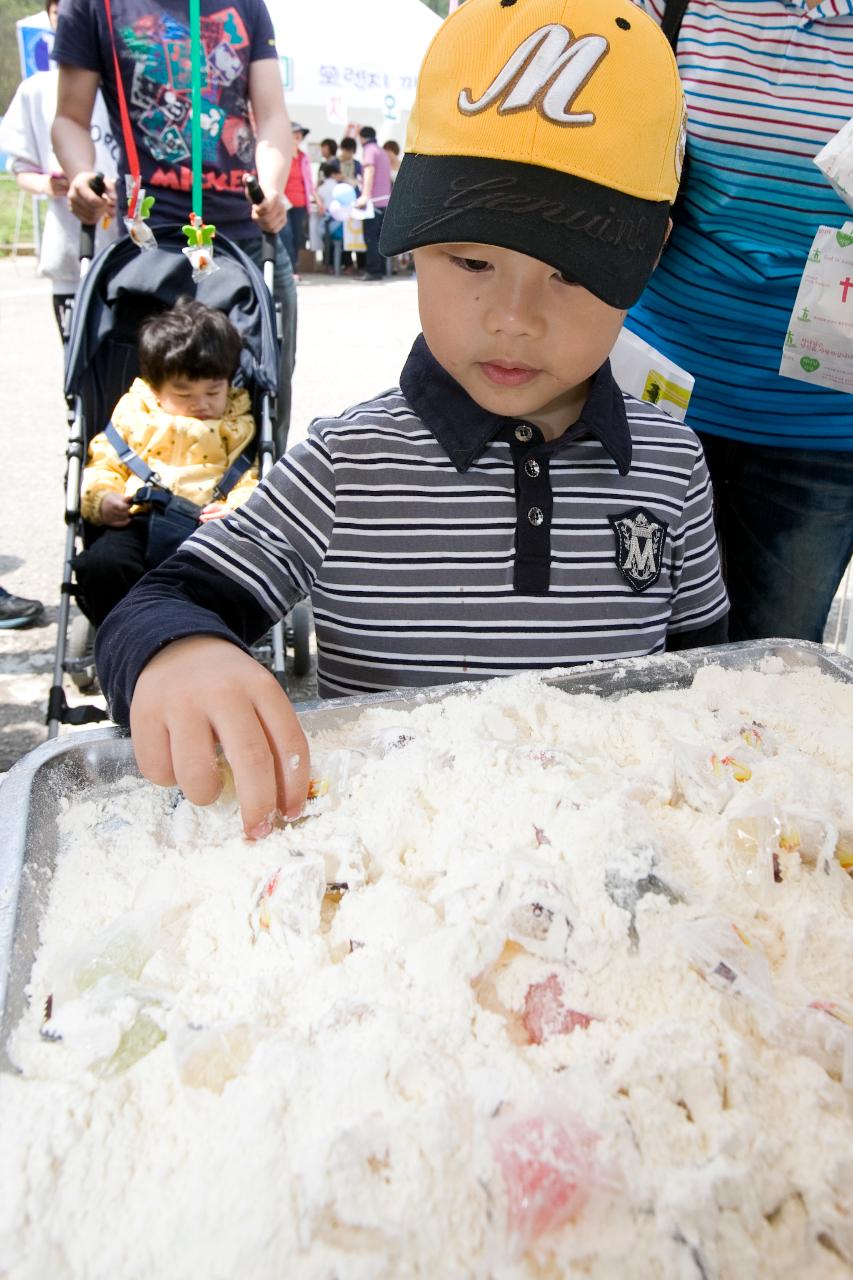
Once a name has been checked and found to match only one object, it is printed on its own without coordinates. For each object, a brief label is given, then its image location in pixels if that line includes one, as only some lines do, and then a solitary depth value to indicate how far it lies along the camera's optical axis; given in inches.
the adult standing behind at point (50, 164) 123.2
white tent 438.9
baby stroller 102.7
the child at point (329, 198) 477.4
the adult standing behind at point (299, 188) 368.2
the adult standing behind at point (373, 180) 465.4
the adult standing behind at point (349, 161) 475.8
